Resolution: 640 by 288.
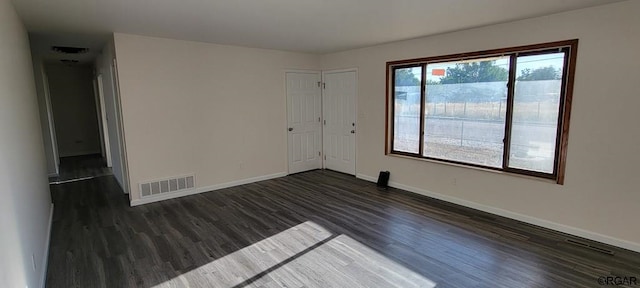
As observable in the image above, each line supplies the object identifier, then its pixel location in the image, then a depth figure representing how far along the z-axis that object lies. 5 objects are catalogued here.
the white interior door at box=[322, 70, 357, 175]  5.80
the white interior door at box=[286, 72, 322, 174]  5.98
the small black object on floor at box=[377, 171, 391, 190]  5.20
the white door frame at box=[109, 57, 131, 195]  4.26
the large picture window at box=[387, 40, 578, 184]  3.42
